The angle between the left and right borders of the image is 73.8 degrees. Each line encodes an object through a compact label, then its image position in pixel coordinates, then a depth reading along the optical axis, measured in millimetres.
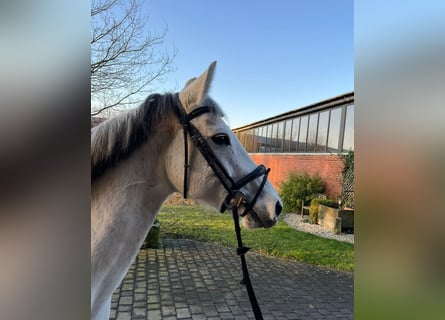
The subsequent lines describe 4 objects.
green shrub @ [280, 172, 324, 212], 11055
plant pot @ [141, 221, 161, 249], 6672
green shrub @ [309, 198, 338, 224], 9531
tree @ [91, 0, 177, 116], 5480
